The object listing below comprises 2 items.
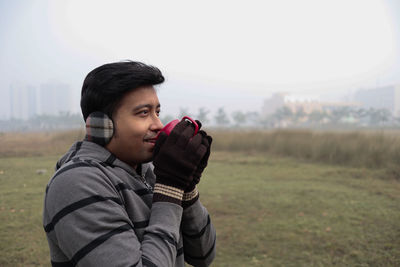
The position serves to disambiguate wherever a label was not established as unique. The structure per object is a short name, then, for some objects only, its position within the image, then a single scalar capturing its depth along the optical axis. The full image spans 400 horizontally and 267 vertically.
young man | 0.91
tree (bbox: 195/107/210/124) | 60.02
